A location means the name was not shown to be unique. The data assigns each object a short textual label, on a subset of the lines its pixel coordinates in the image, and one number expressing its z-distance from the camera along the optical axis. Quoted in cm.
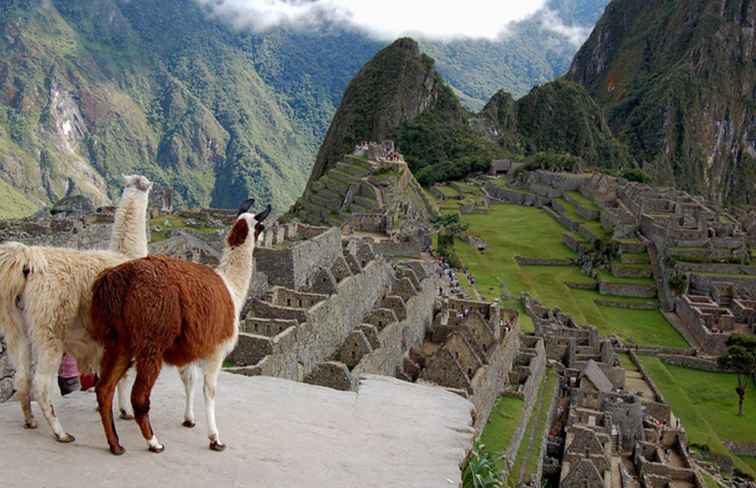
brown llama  480
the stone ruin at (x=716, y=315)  3497
